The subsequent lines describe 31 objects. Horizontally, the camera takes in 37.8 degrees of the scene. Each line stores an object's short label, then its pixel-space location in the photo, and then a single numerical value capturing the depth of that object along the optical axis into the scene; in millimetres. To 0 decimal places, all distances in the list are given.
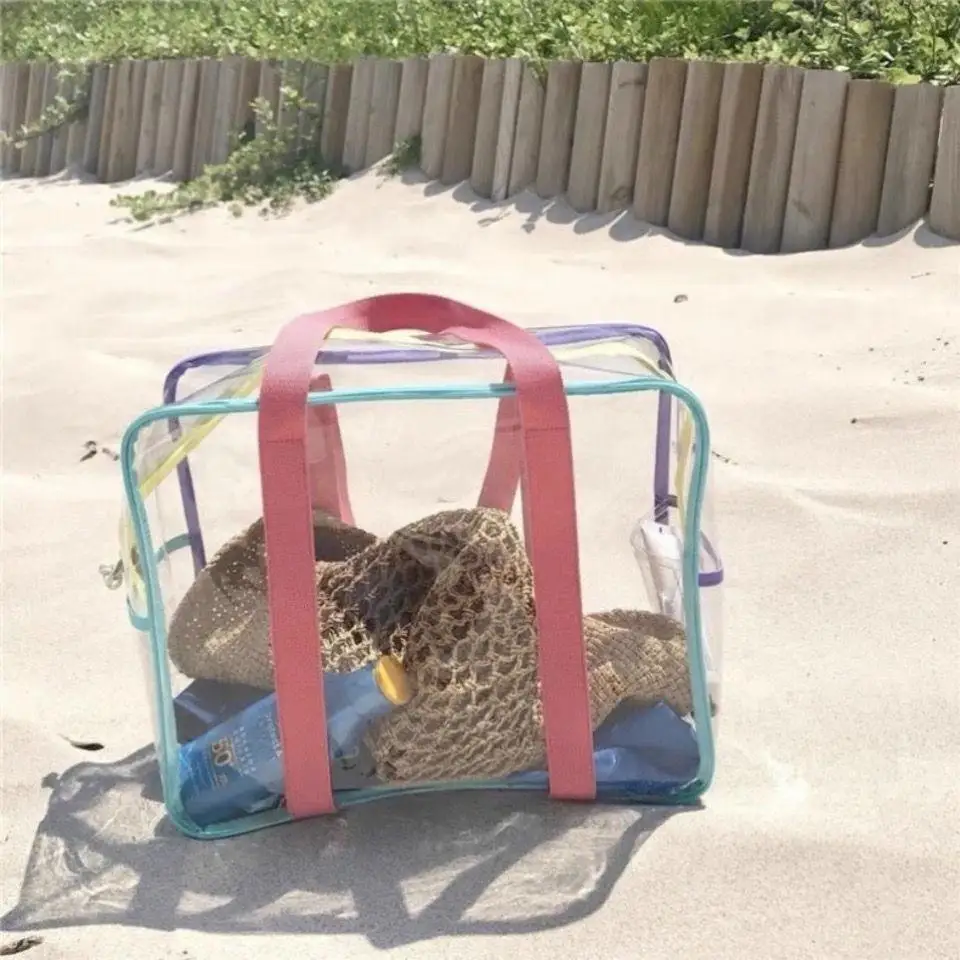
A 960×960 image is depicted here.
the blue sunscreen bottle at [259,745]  1532
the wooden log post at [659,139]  3748
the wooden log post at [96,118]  6242
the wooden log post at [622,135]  3844
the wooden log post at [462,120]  4340
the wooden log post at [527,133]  4102
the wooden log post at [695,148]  3666
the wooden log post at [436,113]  4418
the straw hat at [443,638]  1518
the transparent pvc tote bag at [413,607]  1465
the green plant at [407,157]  4602
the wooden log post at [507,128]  4164
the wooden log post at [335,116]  4871
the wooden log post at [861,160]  3330
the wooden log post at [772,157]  3502
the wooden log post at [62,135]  6434
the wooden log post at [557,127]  4020
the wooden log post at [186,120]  5613
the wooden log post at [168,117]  5730
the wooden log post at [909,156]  3242
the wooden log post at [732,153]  3586
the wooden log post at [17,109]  6906
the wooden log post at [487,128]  4246
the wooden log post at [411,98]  4555
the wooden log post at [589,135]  3930
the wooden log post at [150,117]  5852
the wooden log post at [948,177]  3176
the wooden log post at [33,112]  6707
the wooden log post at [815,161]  3406
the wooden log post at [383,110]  4668
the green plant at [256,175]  4859
